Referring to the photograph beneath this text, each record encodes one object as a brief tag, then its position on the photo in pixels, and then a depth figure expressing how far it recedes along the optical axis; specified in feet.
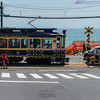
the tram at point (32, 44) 104.49
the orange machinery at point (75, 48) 218.38
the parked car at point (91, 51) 119.30
